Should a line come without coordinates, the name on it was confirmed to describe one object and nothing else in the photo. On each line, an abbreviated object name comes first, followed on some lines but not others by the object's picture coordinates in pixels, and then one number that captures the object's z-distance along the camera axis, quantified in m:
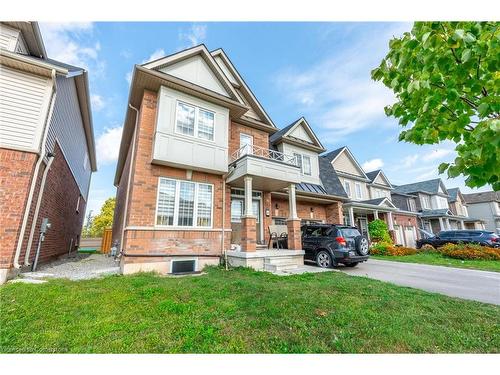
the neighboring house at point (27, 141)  5.83
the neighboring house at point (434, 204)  25.03
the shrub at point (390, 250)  14.20
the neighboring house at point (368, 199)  17.95
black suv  8.80
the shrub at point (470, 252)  12.02
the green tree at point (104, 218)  32.67
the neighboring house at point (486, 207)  33.22
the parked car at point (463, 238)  14.70
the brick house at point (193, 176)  8.00
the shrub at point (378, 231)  17.48
